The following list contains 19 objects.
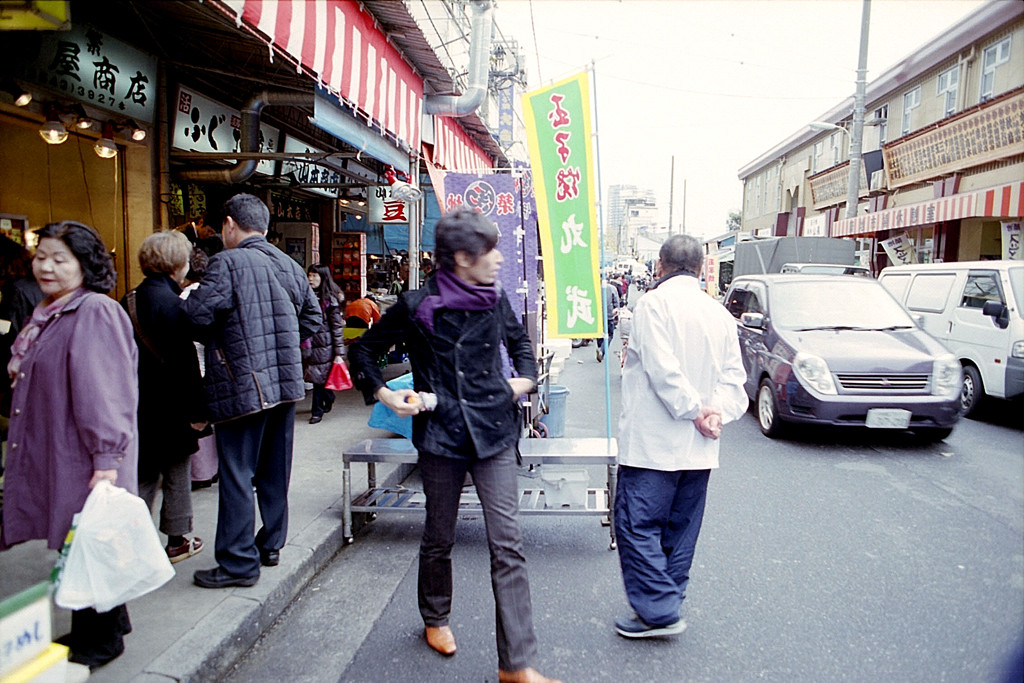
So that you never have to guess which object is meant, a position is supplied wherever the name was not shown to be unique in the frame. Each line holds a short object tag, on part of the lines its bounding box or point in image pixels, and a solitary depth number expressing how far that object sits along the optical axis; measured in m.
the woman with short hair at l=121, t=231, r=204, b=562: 3.23
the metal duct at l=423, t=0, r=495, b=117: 7.58
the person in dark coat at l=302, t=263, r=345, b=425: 6.79
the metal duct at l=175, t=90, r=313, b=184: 6.60
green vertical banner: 4.79
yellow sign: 2.15
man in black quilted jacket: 3.18
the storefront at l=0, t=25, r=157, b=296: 5.49
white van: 7.96
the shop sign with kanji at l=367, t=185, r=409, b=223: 11.40
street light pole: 17.19
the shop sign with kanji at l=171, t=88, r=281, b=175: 7.16
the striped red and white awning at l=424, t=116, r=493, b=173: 8.87
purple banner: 5.73
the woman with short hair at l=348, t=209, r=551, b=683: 2.69
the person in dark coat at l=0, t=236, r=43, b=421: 4.25
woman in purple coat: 2.44
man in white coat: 3.11
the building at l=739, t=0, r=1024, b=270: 13.79
